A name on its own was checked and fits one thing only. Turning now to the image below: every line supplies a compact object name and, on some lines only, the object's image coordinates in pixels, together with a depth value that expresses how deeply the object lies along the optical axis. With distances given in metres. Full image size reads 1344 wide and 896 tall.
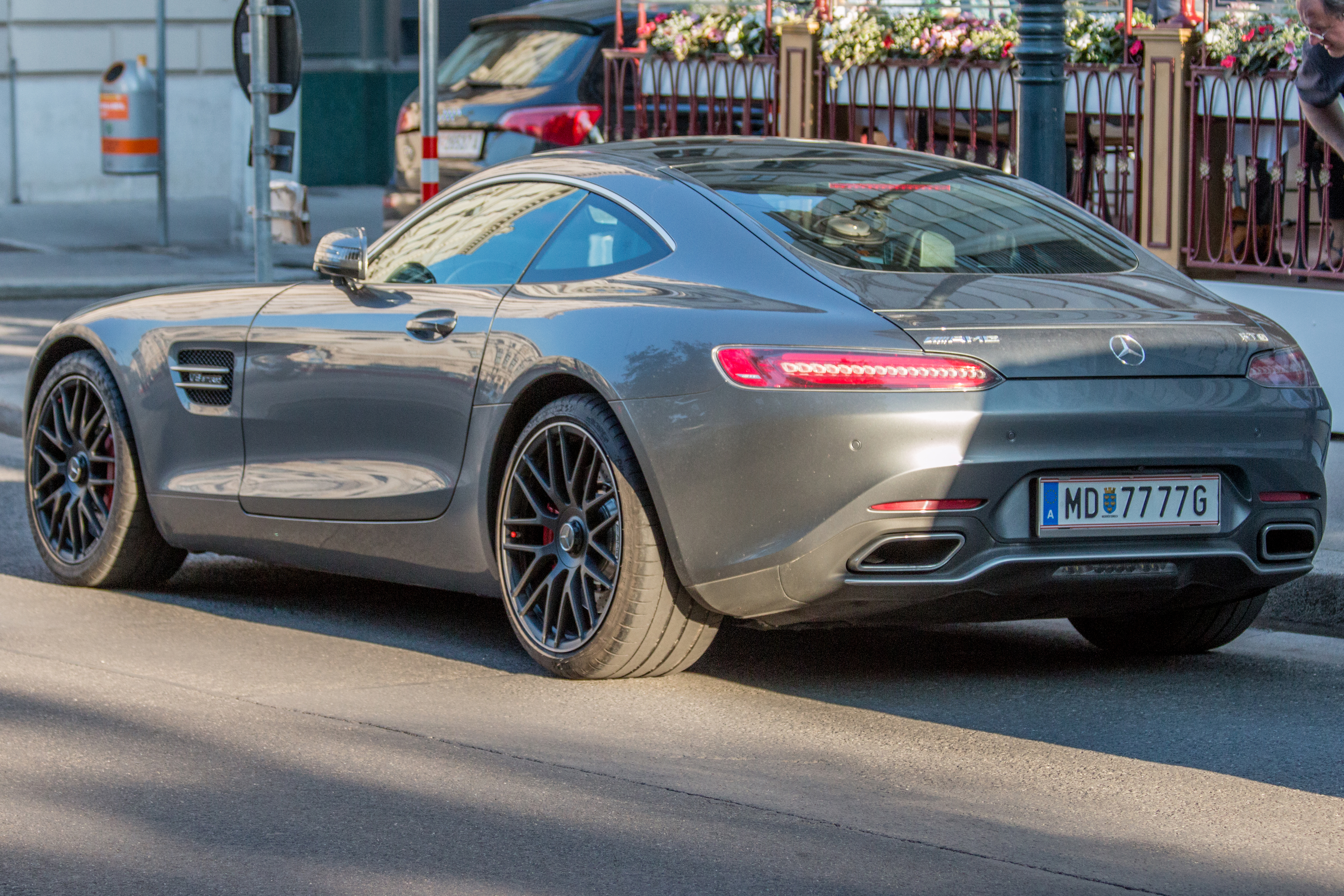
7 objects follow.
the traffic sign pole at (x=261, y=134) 17.83
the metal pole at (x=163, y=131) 33.85
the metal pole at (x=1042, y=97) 14.16
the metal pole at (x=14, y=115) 40.13
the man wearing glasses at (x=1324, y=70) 11.19
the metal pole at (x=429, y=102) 18.10
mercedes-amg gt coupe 8.39
